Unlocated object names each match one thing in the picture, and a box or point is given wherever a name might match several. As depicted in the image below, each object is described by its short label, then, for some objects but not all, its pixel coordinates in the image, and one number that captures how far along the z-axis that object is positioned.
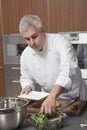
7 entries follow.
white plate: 1.99
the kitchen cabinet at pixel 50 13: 3.24
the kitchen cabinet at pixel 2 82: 3.65
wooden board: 1.90
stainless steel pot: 1.67
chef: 2.08
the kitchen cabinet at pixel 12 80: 3.60
